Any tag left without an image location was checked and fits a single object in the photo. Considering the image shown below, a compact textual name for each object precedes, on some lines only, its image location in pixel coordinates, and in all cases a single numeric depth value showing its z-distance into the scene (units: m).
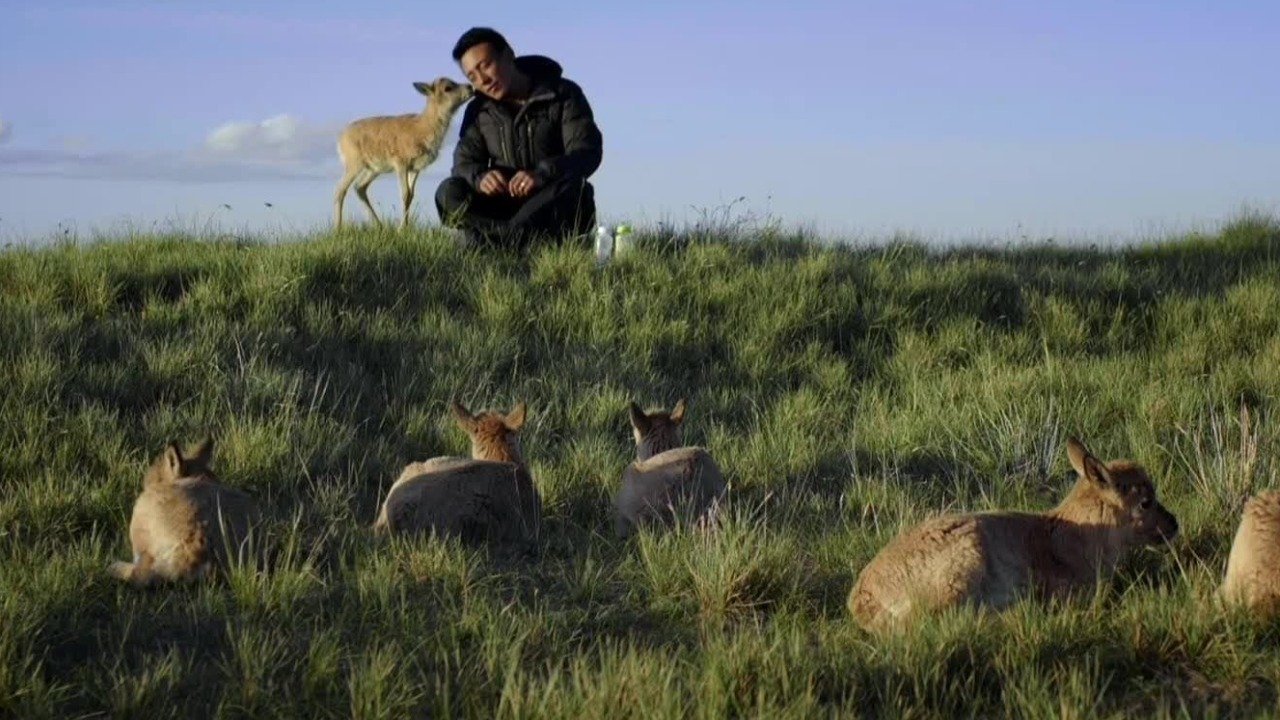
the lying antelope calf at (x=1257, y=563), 4.60
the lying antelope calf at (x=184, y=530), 5.21
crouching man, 11.05
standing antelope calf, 15.27
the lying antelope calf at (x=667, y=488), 6.11
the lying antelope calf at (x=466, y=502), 5.86
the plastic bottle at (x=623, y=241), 11.38
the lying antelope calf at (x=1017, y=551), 4.58
